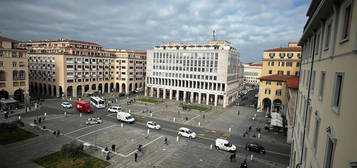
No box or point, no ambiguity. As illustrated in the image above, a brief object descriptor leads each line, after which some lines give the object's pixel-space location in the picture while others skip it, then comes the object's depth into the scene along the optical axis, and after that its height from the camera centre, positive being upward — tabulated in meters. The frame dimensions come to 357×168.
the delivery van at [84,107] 52.03 -10.63
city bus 58.44 -10.57
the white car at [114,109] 54.34 -11.41
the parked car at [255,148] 31.49 -12.40
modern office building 70.44 -0.30
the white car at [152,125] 41.41 -11.98
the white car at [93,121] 42.21 -11.75
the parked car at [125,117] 44.56 -11.34
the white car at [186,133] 37.18 -12.14
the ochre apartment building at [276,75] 58.91 -0.35
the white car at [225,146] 31.31 -12.20
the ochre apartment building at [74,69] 73.38 -0.47
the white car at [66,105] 57.65 -11.28
